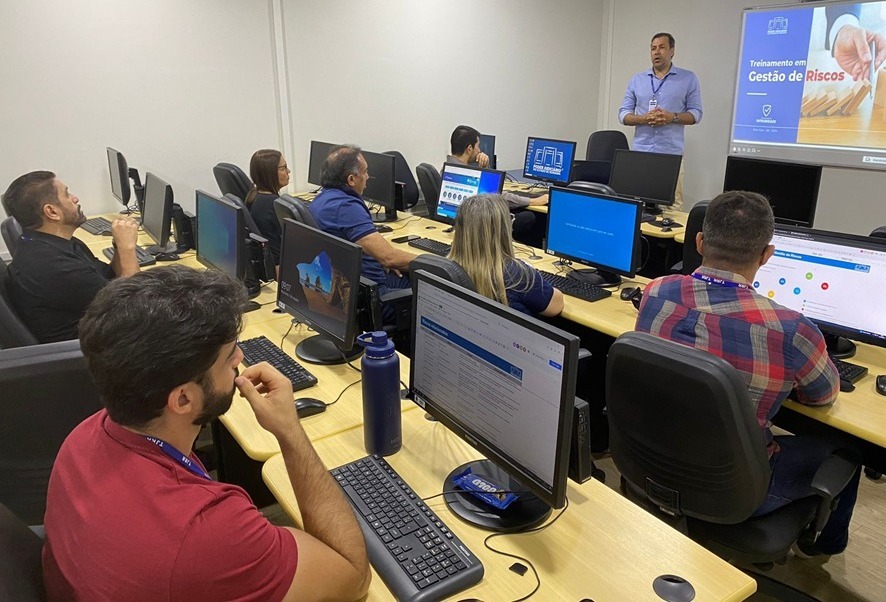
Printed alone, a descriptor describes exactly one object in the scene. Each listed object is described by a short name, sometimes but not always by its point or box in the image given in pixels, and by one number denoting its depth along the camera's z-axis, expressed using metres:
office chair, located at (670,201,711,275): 3.51
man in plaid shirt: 1.79
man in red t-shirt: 0.97
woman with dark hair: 3.92
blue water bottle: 1.58
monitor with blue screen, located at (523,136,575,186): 5.61
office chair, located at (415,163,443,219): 4.98
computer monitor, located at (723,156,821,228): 3.64
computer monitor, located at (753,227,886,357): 2.16
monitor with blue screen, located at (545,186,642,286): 3.04
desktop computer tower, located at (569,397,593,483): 1.29
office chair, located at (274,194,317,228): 3.23
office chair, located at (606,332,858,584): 1.60
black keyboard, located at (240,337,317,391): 2.08
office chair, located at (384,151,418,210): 5.62
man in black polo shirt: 2.59
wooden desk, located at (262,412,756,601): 1.23
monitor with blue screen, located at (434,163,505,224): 4.21
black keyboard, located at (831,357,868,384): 2.16
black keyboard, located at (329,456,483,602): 1.22
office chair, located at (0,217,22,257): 3.71
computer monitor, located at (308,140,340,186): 5.38
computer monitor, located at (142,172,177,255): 3.49
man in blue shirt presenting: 5.54
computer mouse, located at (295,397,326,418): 1.88
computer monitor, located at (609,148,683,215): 4.48
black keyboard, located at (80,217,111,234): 4.53
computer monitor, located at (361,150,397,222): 4.70
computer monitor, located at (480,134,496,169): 6.17
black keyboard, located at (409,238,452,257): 3.99
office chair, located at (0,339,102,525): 1.70
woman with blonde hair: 2.43
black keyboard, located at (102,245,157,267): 3.72
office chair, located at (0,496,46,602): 1.02
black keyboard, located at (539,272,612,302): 3.05
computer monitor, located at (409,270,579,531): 1.23
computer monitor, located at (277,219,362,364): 2.03
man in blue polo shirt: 3.41
